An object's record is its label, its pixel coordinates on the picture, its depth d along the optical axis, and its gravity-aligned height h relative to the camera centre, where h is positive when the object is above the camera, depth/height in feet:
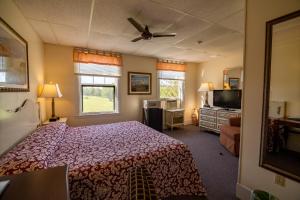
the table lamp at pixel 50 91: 9.55 +0.14
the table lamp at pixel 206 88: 16.55 +0.84
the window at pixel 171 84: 17.27 +1.32
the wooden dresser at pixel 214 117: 13.49 -2.07
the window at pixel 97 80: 12.86 +1.29
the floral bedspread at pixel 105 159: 4.37 -2.21
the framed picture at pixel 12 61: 4.95 +1.21
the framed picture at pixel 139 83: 15.05 +1.19
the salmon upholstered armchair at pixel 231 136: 10.19 -2.85
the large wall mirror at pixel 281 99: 5.27 -0.09
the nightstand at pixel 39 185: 2.63 -1.81
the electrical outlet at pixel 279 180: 4.96 -2.78
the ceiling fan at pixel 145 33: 7.21 +3.22
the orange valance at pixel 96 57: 12.48 +3.22
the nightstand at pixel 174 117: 16.24 -2.42
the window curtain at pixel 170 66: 16.58 +3.32
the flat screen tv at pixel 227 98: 13.67 -0.25
